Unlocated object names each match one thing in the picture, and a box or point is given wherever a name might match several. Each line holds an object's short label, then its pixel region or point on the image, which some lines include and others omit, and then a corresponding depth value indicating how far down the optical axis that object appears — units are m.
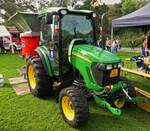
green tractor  2.58
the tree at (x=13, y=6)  15.84
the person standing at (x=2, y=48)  12.09
